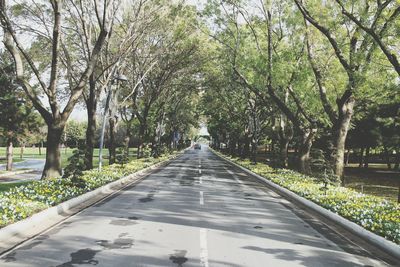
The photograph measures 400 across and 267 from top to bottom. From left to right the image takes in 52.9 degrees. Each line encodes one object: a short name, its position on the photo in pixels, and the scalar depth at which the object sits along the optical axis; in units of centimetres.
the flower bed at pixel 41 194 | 906
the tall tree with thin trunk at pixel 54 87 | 1518
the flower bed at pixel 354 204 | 914
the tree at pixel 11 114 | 3166
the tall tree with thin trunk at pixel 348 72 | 1631
